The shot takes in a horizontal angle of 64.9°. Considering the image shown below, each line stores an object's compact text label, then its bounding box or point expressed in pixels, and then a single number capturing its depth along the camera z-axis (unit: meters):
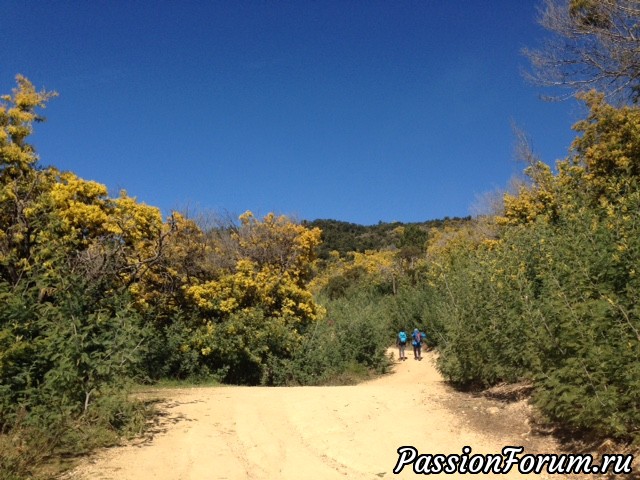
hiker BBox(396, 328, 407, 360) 22.27
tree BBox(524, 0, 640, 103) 11.15
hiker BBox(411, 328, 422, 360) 22.12
